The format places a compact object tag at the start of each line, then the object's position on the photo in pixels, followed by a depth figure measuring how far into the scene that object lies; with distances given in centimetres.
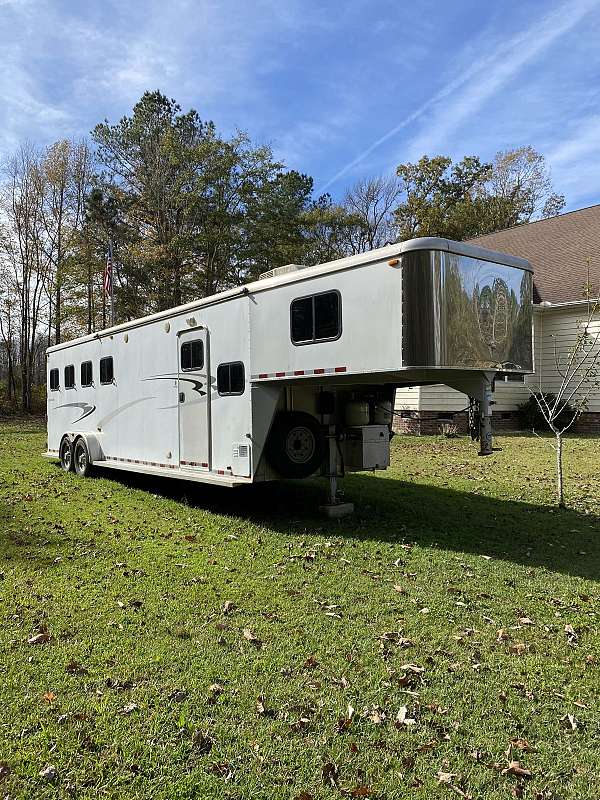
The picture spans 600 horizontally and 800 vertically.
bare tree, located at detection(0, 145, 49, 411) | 3198
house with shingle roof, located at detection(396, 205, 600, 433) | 1786
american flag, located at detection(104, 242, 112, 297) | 2157
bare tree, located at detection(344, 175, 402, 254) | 3891
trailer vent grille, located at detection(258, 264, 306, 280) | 771
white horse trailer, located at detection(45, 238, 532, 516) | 600
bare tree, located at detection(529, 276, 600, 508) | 1688
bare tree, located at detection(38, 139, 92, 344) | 3209
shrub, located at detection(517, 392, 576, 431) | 1812
